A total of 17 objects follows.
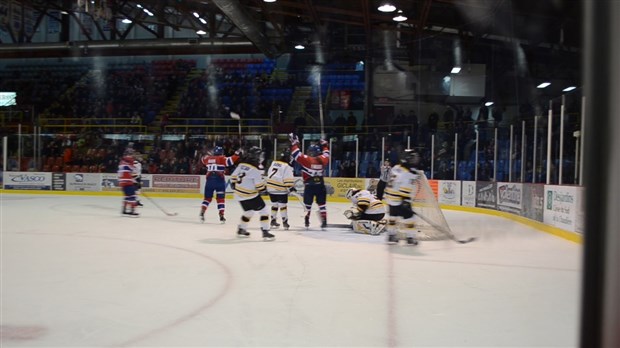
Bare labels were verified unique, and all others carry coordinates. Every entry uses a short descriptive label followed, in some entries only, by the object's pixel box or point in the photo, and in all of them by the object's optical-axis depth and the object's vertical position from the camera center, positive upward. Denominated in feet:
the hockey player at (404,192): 20.66 -0.97
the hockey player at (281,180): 25.22 -0.74
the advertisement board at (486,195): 35.35 -1.80
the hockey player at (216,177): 29.76 -0.76
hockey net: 23.61 -2.19
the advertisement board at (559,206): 21.81 -1.66
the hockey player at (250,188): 22.00 -1.01
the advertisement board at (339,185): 46.73 -1.72
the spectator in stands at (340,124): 48.03 +4.06
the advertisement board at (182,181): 50.14 -1.74
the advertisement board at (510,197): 30.89 -1.74
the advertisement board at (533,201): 27.14 -1.68
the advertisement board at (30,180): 51.08 -1.98
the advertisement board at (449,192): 40.42 -1.86
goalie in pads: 25.13 -2.33
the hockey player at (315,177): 26.11 -0.57
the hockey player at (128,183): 31.30 -1.28
